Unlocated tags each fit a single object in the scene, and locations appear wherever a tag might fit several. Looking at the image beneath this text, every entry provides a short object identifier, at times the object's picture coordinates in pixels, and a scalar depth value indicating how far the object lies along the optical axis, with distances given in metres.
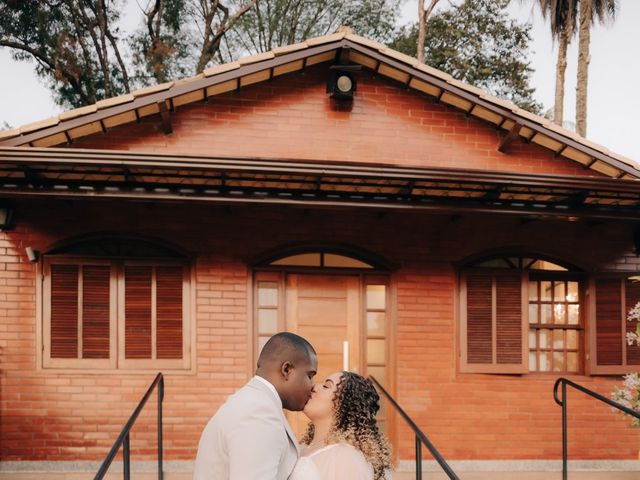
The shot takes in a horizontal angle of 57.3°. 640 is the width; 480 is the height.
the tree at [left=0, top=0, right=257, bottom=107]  15.18
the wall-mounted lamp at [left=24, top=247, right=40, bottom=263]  6.22
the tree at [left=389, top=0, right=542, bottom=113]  19.44
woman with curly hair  2.88
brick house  6.27
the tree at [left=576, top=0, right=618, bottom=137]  16.58
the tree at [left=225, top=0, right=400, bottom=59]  18.83
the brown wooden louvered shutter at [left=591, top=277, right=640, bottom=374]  6.95
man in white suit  2.16
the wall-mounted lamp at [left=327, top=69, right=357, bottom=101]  6.81
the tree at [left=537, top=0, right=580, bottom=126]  18.00
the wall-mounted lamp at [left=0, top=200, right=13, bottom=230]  6.18
